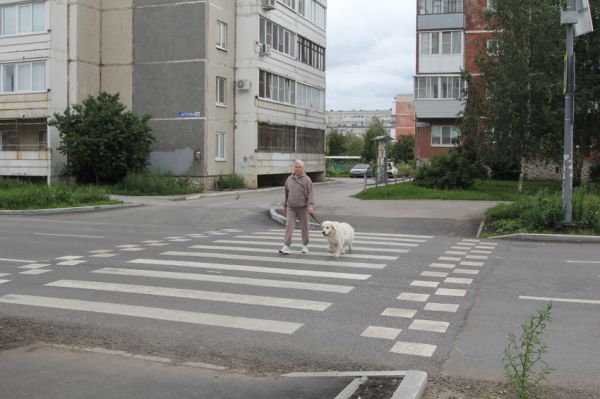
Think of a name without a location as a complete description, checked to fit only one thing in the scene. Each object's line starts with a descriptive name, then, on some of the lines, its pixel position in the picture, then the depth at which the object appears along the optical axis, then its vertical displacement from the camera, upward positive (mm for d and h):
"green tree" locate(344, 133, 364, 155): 105125 +5192
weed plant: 4297 -1545
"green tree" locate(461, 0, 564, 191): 26641 +3908
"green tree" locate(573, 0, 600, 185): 26703 +4296
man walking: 11961 -445
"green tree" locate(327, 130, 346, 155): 105250 +5186
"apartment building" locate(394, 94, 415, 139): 126625 +12992
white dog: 11391 -1085
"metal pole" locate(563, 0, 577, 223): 14906 +1192
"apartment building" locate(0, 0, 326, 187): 33031 +5576
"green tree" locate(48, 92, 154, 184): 30141 +1859
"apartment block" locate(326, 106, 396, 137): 186038 +15534
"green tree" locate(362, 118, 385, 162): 86381 +5298
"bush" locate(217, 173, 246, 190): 34875 -378
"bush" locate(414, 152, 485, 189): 29230 +260
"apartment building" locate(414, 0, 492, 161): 45750 +9293
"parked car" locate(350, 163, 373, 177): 62594 +565
